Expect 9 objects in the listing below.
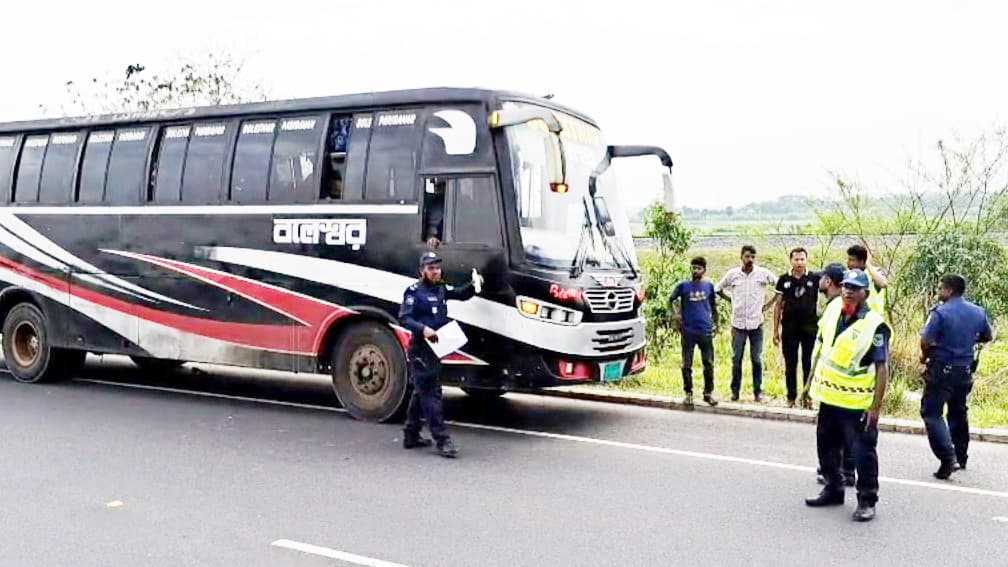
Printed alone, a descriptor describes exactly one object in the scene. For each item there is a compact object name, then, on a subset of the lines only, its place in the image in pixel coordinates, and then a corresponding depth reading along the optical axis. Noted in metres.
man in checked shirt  10.94
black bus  9.16
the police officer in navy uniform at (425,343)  8.40
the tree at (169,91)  21.81
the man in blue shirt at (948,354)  7.64
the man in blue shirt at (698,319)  10.80
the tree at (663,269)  13.47
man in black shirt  10.49
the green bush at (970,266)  13.06
